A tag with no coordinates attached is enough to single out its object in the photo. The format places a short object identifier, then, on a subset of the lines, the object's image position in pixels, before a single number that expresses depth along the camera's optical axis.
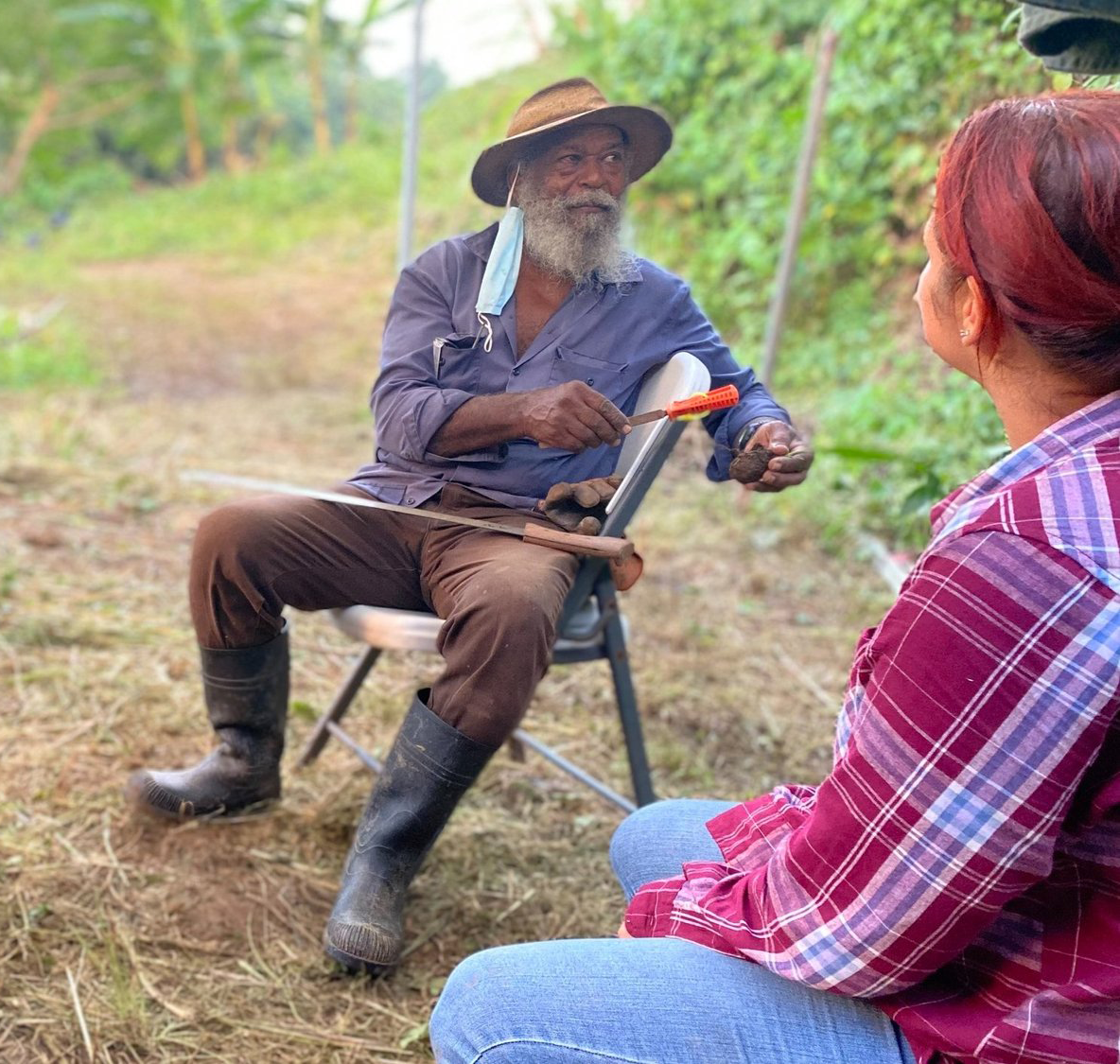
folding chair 2.10
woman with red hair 1.01
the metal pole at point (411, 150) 3.54
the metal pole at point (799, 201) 4.83
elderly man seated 2.02
